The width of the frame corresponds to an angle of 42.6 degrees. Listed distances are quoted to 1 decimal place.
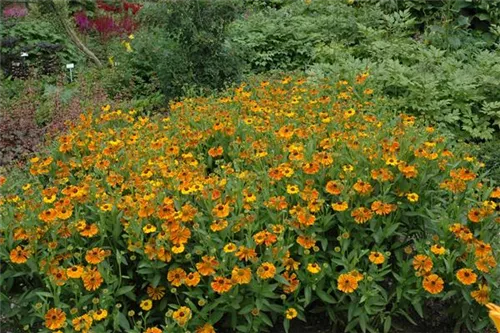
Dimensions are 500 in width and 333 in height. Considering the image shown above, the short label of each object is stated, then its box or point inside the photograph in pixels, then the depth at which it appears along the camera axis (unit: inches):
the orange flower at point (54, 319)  82.3
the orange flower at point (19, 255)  91.3
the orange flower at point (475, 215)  96.7
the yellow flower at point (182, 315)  81.2
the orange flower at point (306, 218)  94.5
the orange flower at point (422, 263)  91.3
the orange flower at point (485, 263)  90.0
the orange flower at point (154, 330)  81.3
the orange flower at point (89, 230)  94.7
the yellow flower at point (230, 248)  88.8
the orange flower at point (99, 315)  84.0
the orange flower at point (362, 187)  99.2
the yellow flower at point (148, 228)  93.1
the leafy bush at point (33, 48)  257.4
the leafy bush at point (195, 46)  202.5
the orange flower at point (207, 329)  87.6
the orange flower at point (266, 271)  86.7
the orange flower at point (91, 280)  88.4
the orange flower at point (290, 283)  89.8
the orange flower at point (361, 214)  96.8
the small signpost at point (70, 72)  227.8
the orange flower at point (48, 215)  95.3
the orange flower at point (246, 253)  89.0
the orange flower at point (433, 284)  88.8
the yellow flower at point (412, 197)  99.1
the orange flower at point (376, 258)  91.5
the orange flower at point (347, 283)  88.7
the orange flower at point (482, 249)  91.6
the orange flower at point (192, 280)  87.6
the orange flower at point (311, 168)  103.8
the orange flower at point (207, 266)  87.7
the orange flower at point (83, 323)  82.0
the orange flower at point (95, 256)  89.4
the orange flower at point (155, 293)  93.4
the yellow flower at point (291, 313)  89.0
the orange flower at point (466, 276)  88.7
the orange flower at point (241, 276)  86.3
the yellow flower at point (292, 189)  99.6
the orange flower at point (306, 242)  93.0
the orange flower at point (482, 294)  89.7
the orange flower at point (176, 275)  90.2
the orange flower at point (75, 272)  87.2
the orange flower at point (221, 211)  93.9
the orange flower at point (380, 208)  97.0
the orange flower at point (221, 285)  85.6
